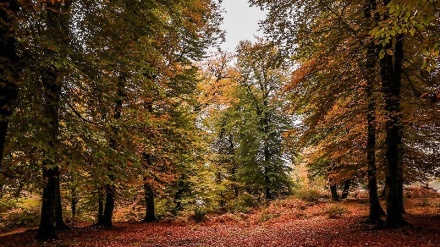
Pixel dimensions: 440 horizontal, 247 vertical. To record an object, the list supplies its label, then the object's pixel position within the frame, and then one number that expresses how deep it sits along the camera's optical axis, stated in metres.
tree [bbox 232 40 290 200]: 26.66
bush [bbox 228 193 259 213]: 23.38
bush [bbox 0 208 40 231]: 18.92
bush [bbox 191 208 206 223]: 20.48
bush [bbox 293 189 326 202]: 23.86
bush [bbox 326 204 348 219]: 16.22
